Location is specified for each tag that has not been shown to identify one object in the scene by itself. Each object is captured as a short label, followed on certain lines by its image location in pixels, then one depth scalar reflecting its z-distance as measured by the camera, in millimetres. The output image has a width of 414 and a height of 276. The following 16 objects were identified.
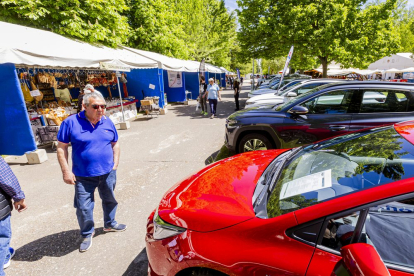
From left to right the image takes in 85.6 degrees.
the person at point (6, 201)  2238
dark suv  3854
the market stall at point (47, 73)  5484
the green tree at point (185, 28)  15336
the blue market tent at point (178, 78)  12180
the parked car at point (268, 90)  11821
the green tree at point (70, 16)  8953
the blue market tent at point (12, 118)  5395
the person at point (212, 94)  10305
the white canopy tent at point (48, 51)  5238
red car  1233
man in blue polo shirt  2553
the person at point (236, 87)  12155
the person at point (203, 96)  11695
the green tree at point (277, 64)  62375
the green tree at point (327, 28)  11539
